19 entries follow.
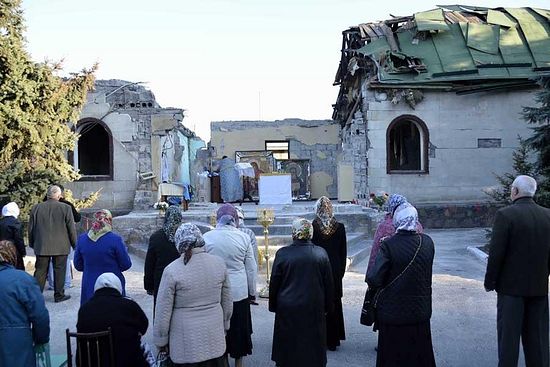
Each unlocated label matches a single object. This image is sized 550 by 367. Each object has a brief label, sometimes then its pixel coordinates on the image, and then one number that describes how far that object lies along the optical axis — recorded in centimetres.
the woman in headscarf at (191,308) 384
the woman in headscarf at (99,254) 548
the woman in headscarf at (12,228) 716
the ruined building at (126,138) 1622
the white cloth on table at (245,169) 1838
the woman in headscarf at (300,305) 451
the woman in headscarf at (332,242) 567
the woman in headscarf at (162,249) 511
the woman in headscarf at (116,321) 374
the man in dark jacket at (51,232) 770
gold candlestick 833
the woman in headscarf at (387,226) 510
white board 1519
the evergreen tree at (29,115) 1226
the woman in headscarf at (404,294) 425
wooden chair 364
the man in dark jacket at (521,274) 455
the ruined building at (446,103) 1627
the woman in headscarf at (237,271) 495
